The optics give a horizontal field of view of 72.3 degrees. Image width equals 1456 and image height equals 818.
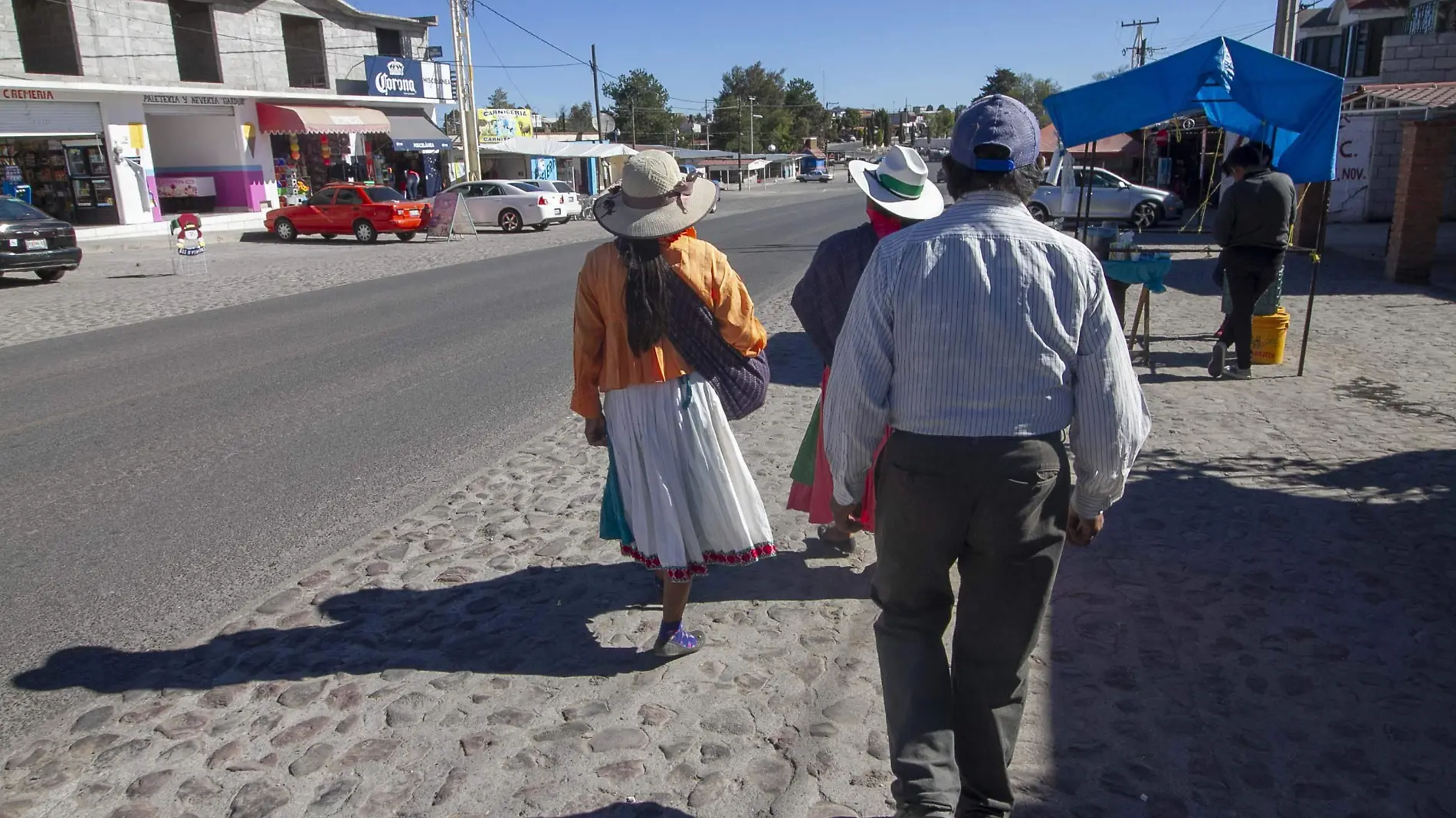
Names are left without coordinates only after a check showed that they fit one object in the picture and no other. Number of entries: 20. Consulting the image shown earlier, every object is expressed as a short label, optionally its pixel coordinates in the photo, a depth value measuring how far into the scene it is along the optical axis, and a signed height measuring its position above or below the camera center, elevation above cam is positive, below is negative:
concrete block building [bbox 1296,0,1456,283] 12.41 +0.72
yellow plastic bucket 8.02 -1.39
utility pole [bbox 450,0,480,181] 33.41 +3.63
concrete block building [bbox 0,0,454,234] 26.55 +2.38
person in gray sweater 7.29 -0.53
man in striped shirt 2.30 -0.62
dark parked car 15.80 -0.86
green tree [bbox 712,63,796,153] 104.94 +6.77
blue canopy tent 7.54 +0.50
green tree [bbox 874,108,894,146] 132.75 +5.62
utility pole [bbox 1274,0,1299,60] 14.57 +1.92
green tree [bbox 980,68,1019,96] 93.88 +8.16
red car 24.73 -0.81
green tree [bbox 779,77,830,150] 123.06 +7.58
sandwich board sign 24.97 -0.84
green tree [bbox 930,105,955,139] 150.35 +7.02
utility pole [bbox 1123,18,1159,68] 61.28 +7.08
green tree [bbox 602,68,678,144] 95.25 +6.29
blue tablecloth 8.27 -0.87
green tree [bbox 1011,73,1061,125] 97.94 +7.99
